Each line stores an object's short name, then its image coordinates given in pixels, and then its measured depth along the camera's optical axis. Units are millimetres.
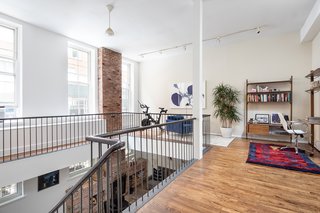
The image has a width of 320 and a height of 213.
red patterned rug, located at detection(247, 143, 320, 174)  3246
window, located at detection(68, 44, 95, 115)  5648
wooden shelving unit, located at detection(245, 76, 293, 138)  5240
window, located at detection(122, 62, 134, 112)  7940
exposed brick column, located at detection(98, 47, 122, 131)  6223
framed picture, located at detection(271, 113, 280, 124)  5492
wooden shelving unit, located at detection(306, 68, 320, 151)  4372
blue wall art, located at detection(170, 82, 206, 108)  7129
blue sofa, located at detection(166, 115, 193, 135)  4619
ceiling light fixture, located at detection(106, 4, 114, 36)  3717
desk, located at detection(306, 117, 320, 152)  3675
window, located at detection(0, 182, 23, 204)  4039
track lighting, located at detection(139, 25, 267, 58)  4905
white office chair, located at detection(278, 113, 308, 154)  4020
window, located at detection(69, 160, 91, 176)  5273
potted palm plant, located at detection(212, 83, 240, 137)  6008
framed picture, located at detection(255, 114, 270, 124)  5605
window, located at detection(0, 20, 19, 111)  4199
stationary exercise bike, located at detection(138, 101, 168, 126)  6751
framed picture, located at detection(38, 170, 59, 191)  4410
